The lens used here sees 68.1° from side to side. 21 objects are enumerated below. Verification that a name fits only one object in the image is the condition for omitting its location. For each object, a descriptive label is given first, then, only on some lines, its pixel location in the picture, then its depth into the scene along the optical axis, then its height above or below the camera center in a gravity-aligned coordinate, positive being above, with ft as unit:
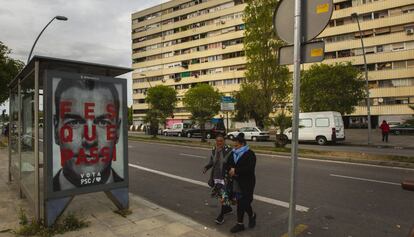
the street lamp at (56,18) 50.71 +15.43
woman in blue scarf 14.87 -3.11
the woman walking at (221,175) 16.06 -3.41
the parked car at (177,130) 114.42 -7.16
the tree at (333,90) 92.43 +6.83
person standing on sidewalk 71.75 -3.84
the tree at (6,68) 59.06 +8.60
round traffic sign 9.86 +3.19
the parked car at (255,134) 85.97 -6.33
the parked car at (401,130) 96.78 -5.52
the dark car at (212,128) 98.97 -5.44
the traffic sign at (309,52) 9.95 +1.99
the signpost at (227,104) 73.77 +1.82
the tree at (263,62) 70.69 +12.25
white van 69.94 -3.65
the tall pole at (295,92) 10.19 +0.67
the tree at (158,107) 94.79 +1.35
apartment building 128.57 +35.43
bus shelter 14.84 -1.21
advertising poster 15.12 -1.07
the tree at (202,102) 78.95 +2.80
